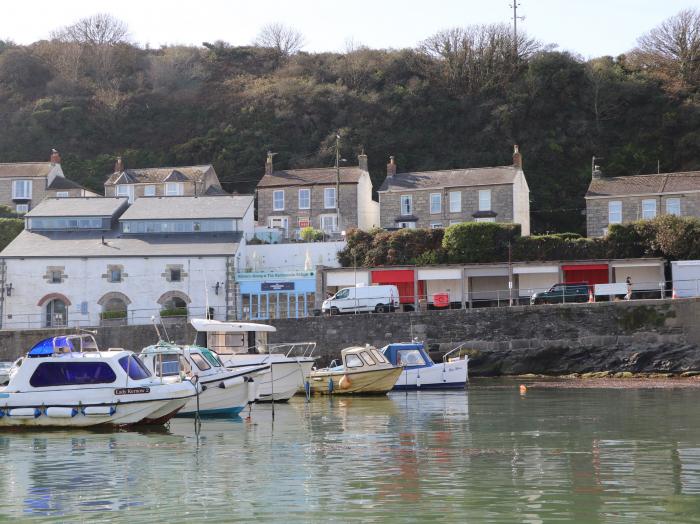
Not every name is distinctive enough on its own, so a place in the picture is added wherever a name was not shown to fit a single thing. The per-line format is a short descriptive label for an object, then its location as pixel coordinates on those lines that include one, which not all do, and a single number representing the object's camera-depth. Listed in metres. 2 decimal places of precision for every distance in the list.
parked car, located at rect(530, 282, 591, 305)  49.43
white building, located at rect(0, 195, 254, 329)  54.16
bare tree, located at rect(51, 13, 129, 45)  106.94
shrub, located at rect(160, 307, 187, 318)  52.16
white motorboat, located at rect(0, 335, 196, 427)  25.66
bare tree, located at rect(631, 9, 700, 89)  86.00
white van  50.12
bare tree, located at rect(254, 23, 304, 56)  109.81
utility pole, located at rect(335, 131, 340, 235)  65.44
